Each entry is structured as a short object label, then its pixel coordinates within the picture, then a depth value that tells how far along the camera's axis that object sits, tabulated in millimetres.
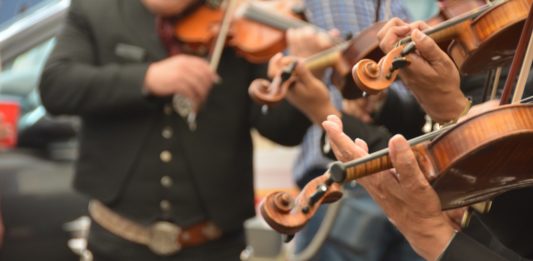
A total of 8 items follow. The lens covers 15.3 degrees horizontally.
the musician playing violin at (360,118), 4933
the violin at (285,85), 4570
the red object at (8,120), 6068
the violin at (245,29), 5092
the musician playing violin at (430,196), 4021
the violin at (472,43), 4093
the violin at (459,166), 3895
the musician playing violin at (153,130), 5032
